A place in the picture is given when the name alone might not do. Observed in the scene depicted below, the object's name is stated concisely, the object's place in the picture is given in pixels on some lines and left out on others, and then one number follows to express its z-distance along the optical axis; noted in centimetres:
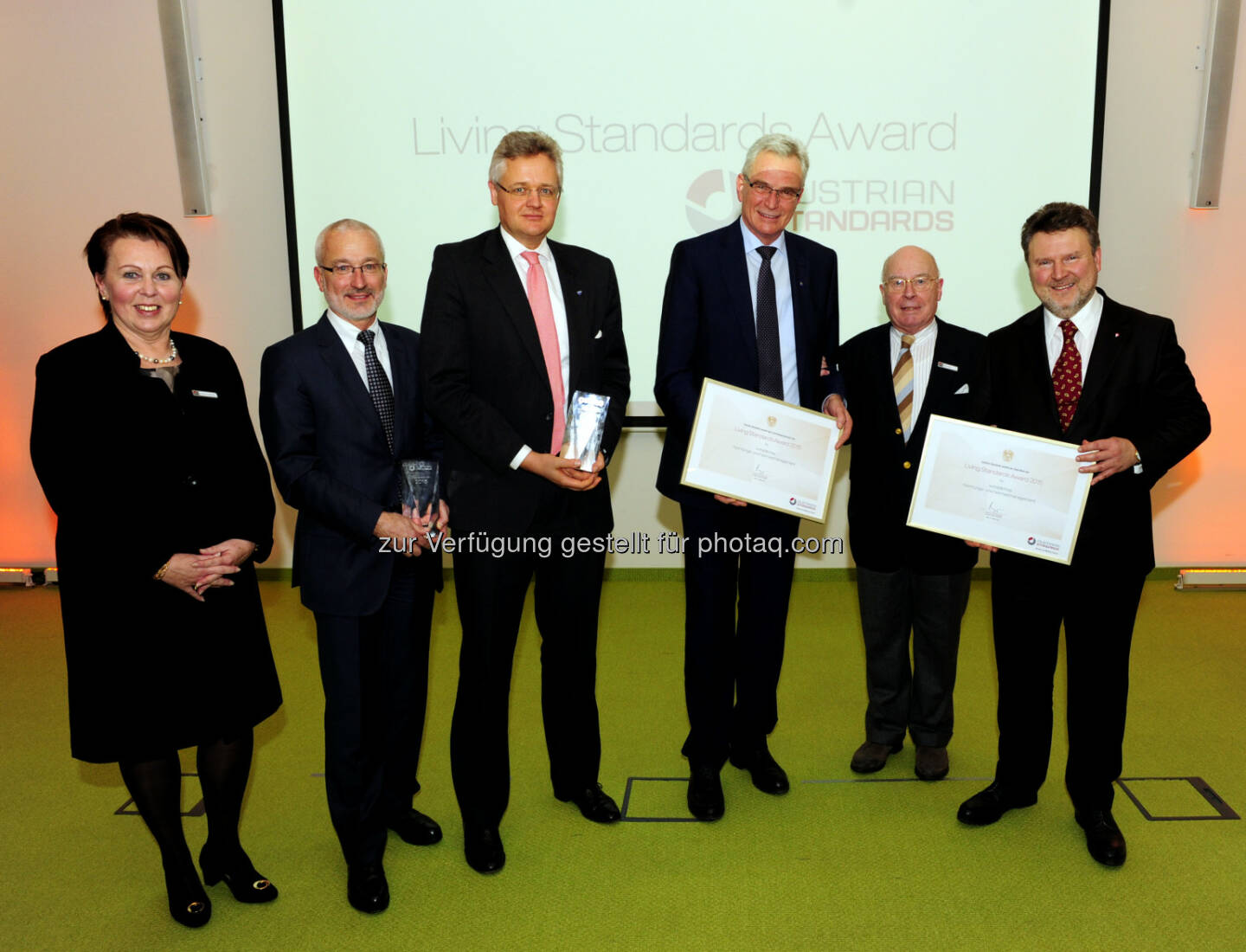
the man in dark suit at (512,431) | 265
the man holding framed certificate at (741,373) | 298
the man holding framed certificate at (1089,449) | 267
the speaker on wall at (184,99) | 521
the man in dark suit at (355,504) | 251
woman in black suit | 233
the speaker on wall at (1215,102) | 500
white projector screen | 500
